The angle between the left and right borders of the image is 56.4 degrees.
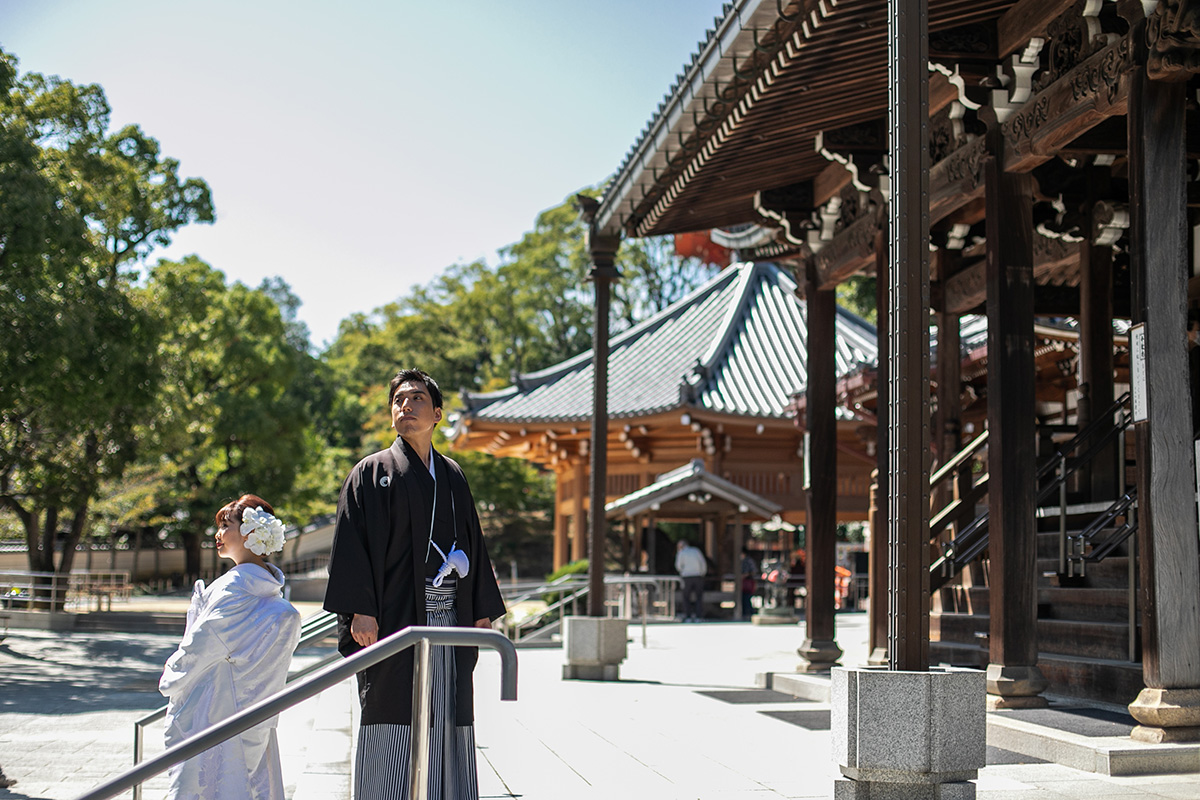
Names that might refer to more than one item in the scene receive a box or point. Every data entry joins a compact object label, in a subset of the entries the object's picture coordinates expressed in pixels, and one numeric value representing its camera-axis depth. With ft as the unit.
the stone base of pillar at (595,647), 31.37
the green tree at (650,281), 121.49
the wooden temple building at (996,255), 16.30
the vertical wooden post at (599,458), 30.94
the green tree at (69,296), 45.29
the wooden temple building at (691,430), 64.49
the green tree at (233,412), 93.86
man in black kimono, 11.87
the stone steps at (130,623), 61.52
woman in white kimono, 12.96
